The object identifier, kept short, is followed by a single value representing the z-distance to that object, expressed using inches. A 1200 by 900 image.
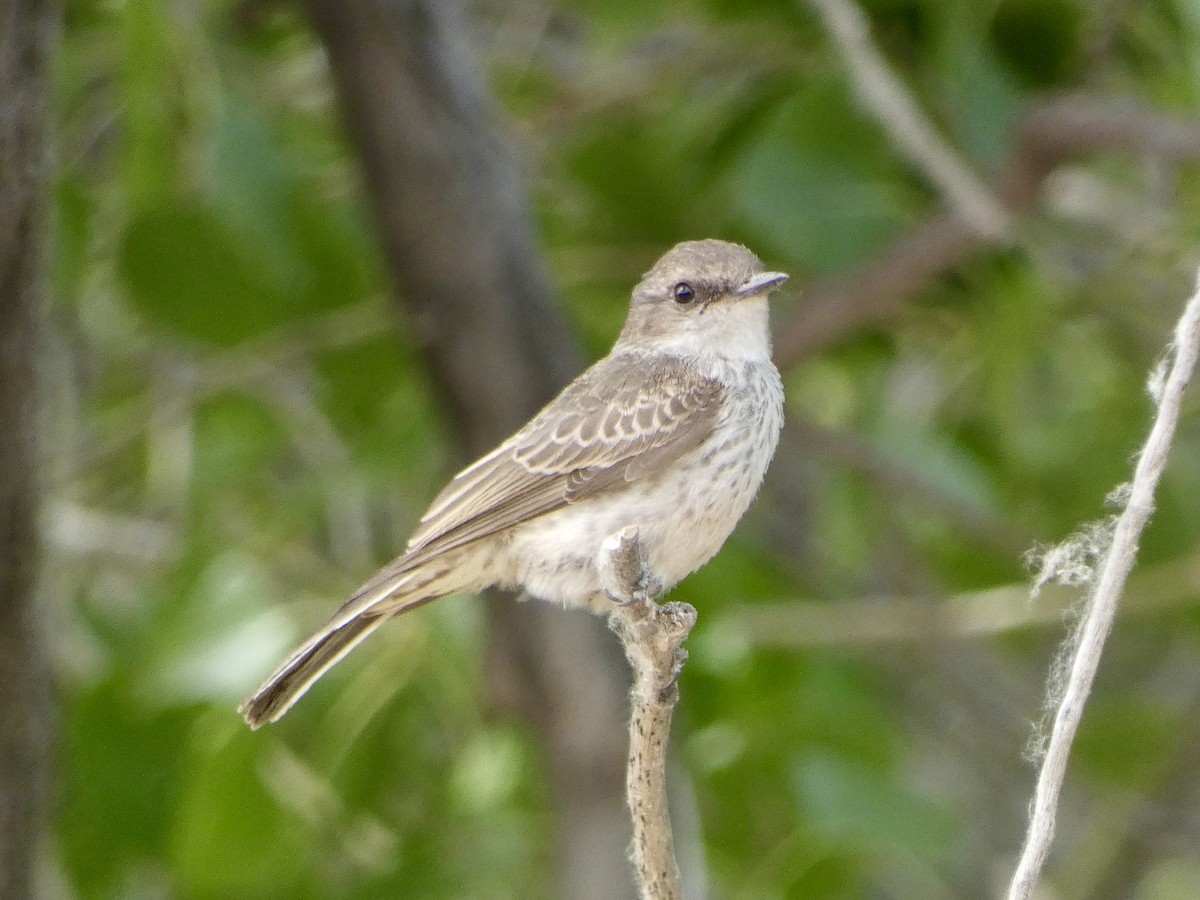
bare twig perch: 189.9
